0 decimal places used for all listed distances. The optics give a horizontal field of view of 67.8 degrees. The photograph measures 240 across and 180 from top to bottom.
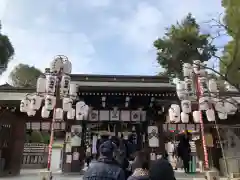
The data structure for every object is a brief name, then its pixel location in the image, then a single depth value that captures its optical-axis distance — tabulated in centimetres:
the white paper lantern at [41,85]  740
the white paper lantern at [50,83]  724
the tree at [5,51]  2283
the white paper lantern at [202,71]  764
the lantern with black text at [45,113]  768
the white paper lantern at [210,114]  752
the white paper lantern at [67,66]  759
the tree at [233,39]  651
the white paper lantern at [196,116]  762
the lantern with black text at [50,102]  716
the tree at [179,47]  1813
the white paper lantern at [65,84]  737
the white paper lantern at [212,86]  764
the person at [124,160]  438
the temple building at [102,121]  934
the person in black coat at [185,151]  951
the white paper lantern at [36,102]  758
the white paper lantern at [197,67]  772
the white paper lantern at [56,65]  751
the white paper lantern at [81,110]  845
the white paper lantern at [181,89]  769
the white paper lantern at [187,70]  785
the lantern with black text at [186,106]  790
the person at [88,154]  1155
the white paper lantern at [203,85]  731
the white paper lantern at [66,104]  756
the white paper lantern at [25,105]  792
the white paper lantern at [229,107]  792
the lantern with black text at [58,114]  740
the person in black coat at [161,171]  267
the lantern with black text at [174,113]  843
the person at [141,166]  251
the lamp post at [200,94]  735
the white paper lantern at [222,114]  780
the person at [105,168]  209
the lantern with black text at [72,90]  768
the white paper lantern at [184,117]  807
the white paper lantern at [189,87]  772
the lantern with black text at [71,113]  804
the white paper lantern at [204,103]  723
